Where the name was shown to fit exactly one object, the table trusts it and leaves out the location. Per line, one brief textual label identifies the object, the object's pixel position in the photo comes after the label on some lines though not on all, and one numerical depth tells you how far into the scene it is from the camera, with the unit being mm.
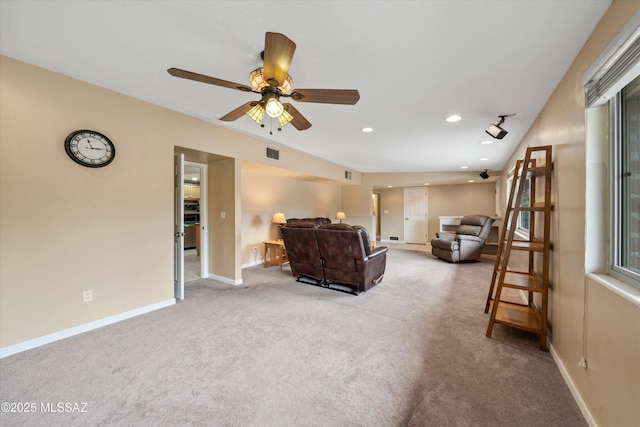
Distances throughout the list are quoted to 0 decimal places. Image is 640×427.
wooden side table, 4735
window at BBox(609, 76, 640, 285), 1218
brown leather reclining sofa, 3301
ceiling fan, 1404
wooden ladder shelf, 2059
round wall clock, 2271
